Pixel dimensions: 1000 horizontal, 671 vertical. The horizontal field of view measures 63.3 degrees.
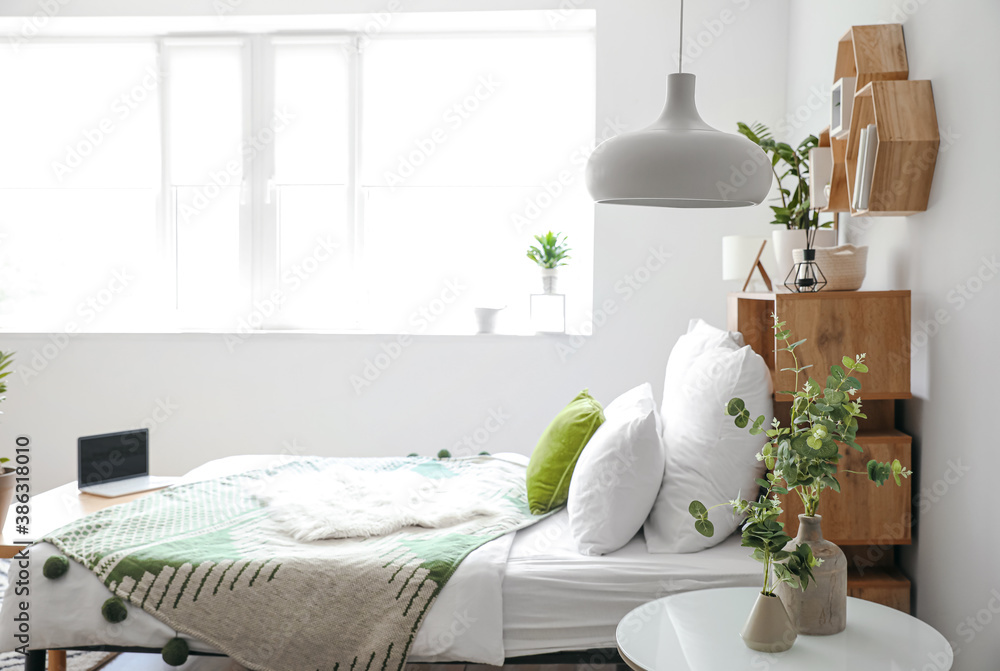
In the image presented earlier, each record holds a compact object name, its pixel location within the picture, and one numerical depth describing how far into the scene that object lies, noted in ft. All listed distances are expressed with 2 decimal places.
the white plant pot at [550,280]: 13.03
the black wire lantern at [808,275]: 6.78
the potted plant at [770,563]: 4.55
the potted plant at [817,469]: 4.71
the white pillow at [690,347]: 7.59
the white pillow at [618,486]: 6.79
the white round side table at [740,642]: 4.64
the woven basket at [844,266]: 6.69
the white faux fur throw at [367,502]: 7.21
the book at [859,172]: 6.39
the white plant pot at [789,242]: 7.84
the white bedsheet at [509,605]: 6.25
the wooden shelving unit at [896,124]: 6.07
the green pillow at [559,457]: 7.90
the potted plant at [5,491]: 7.75
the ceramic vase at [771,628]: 4.71
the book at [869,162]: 6.21
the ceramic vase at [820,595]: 4.96
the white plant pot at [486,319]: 13.10
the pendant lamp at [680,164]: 4.59
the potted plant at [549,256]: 12.90
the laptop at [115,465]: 8.79
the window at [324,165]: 13.60
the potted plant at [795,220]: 7.87
